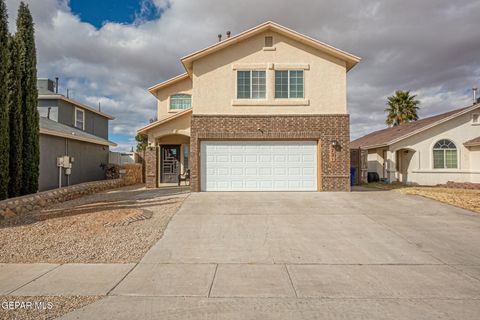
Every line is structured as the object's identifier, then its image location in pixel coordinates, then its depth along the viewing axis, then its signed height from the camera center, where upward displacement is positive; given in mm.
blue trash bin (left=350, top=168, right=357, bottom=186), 17147 -379
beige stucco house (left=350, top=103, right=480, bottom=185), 18203 +1260
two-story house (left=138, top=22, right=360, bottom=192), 13203 +2451
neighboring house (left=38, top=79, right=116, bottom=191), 14448 +1594
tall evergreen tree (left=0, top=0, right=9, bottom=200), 9938 +2119
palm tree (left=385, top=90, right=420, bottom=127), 33219 +6922
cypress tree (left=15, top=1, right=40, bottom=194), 11664 +2855
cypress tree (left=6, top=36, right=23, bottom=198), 11016 +1696
